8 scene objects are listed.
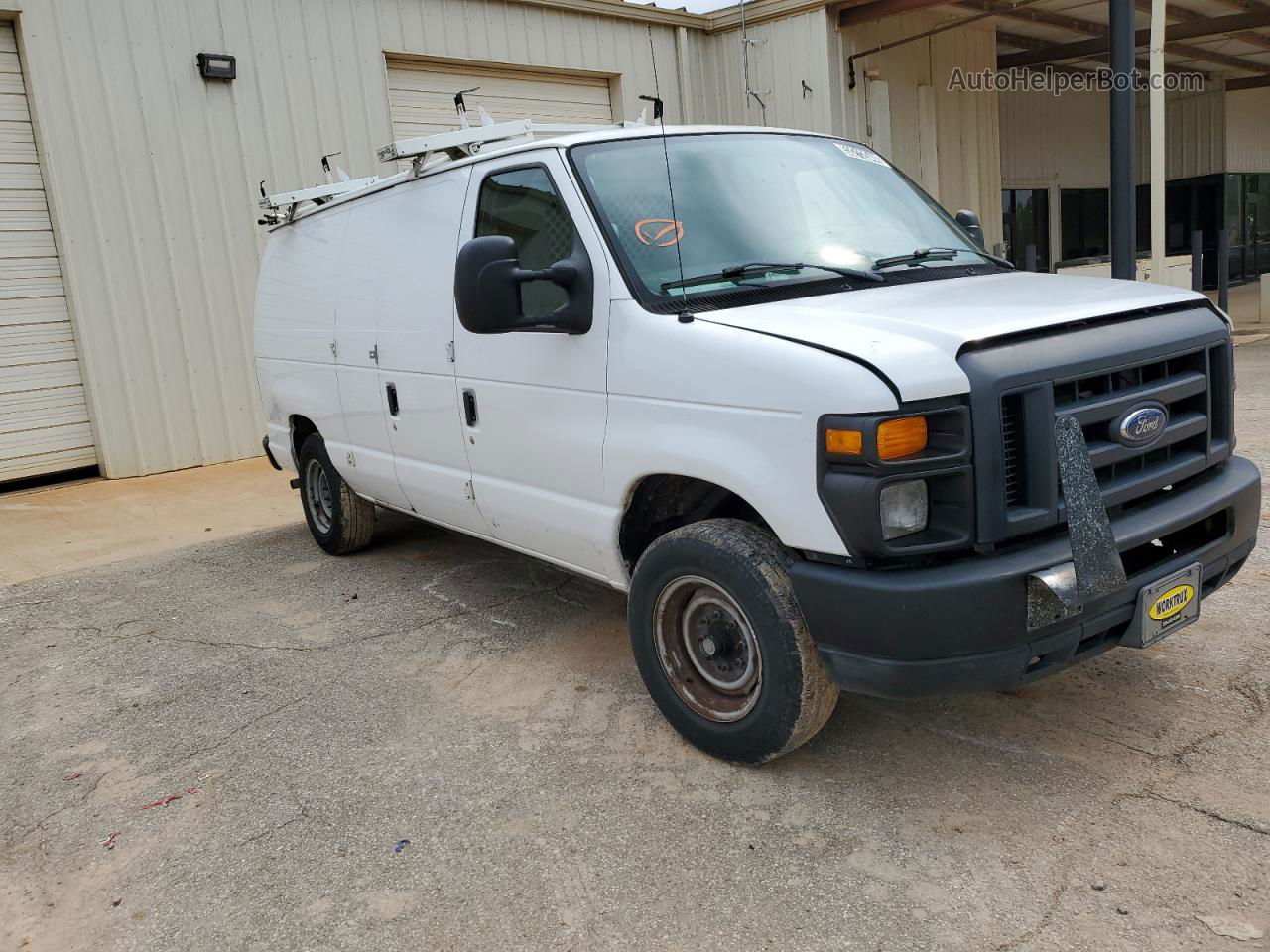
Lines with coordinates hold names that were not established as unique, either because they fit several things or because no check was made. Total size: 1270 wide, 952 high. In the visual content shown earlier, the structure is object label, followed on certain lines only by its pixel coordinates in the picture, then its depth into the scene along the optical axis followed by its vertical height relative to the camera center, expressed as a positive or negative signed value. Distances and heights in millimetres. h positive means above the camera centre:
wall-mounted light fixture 9258 +2117
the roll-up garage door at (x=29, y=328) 8625 -5
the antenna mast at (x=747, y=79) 12898 +2196
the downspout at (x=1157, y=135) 10484 +861
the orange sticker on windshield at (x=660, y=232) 3738 +125
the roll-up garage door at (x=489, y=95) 10828 +2016
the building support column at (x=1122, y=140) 9266 +727
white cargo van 2875 -513
